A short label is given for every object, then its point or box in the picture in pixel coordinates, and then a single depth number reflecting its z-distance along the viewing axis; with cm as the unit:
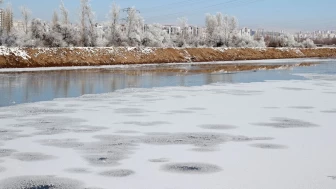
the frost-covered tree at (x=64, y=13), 7375
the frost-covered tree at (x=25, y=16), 9971
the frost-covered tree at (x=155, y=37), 6681
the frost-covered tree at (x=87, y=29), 5619
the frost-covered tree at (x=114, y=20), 6456
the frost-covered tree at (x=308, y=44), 10335
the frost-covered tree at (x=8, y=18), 11300
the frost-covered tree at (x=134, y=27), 6495
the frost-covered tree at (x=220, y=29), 8718
